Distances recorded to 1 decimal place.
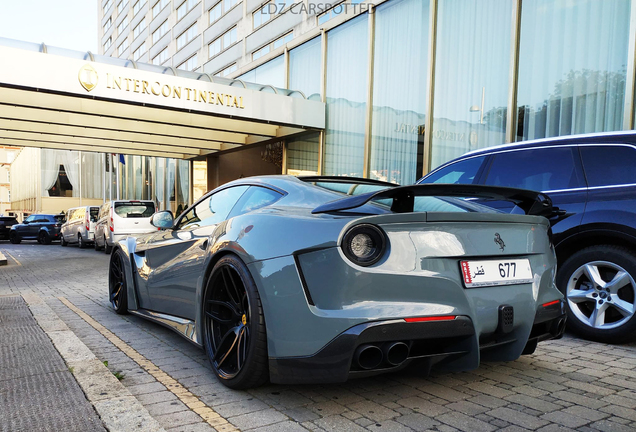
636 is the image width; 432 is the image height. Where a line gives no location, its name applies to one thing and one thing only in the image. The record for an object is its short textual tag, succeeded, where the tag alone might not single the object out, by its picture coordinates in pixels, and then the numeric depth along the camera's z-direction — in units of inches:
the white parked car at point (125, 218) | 549.6
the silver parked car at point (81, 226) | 682.2
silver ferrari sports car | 89.2
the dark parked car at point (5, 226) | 949.8
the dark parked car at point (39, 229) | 872.3
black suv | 149.5
